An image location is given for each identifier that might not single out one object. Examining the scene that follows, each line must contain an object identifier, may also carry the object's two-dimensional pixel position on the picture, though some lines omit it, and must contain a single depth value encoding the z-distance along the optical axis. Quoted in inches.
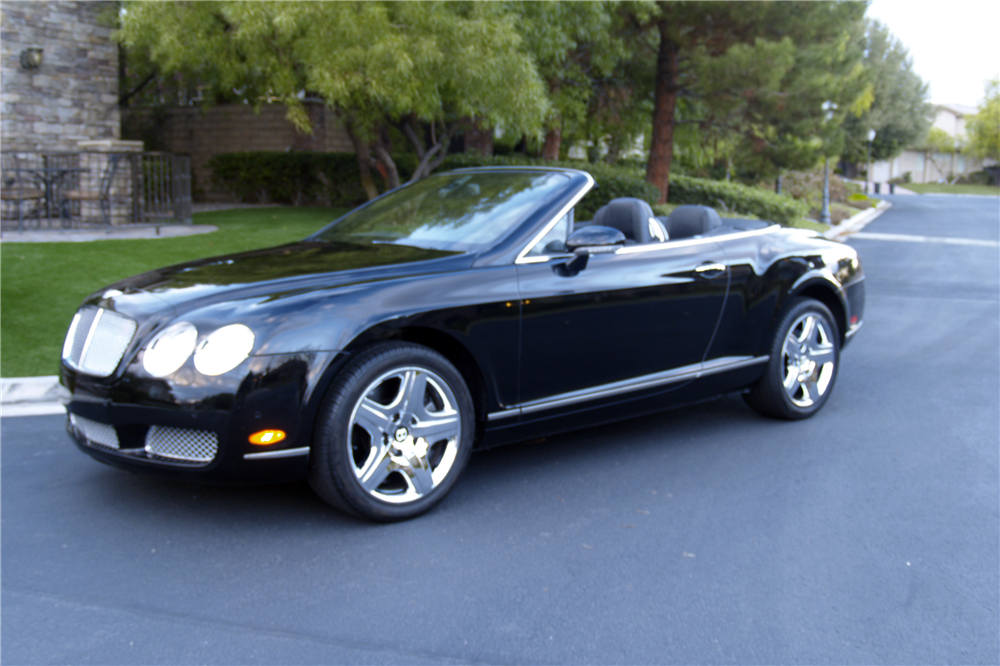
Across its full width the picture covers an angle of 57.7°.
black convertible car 140.9
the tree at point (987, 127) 3454.7
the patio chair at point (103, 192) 536.7
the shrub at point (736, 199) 906.7
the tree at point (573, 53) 480.4
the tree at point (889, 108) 1782.1
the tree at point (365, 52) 378.3
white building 3590.1
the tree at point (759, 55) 596.1
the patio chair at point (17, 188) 552.4
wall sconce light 599.8
